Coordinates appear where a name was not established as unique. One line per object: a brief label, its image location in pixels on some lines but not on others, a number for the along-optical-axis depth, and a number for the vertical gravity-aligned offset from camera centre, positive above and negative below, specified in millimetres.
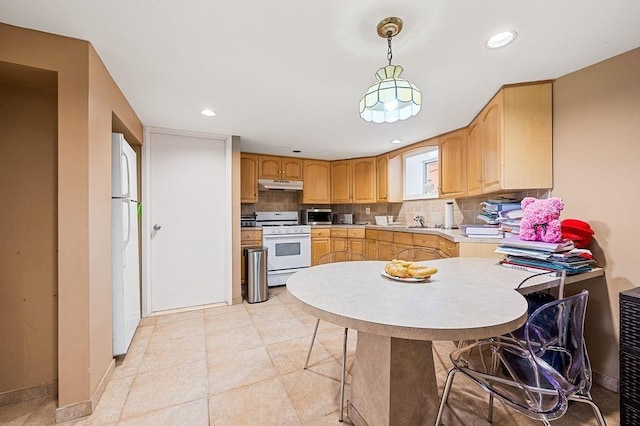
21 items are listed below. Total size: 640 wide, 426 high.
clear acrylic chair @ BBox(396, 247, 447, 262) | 2109 -345
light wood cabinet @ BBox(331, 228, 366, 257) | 4270 -442
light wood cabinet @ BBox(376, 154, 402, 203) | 4082 +503
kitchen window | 3627 +548
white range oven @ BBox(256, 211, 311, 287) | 3816 -556
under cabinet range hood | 4106 +433
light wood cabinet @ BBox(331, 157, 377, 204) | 4367 +527
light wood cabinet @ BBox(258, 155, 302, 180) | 4168 +713
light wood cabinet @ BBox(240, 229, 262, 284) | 3658 -387
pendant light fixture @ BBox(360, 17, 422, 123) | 1214 +546
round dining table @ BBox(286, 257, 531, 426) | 792 -329
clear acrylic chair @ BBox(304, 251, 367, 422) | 2166 -370
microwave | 4562 -88
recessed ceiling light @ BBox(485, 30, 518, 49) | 1387 +924
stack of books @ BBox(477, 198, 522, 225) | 2259 +33
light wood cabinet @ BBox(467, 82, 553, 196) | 1948 +559
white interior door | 2906 -100
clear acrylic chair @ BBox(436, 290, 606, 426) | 910 -624
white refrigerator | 1898 -208
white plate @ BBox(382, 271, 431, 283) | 1240 -317
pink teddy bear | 1541 -56
